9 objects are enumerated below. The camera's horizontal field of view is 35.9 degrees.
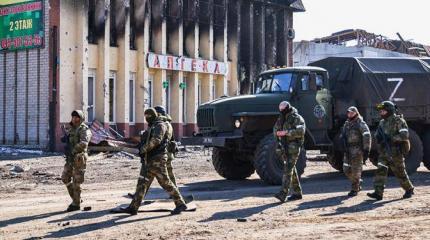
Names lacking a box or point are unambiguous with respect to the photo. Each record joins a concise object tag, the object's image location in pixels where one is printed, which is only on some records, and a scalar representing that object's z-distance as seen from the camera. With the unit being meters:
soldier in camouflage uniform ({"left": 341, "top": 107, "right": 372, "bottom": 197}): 12.34
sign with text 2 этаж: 22.61
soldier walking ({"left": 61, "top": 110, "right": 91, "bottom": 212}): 10.33
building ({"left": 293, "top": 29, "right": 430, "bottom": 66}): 41.62
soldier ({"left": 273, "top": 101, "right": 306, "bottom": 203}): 11.36
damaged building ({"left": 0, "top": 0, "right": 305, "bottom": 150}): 22.47
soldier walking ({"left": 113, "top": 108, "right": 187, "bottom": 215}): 9.78
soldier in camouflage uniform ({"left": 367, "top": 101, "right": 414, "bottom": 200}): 11.85
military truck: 14.41
